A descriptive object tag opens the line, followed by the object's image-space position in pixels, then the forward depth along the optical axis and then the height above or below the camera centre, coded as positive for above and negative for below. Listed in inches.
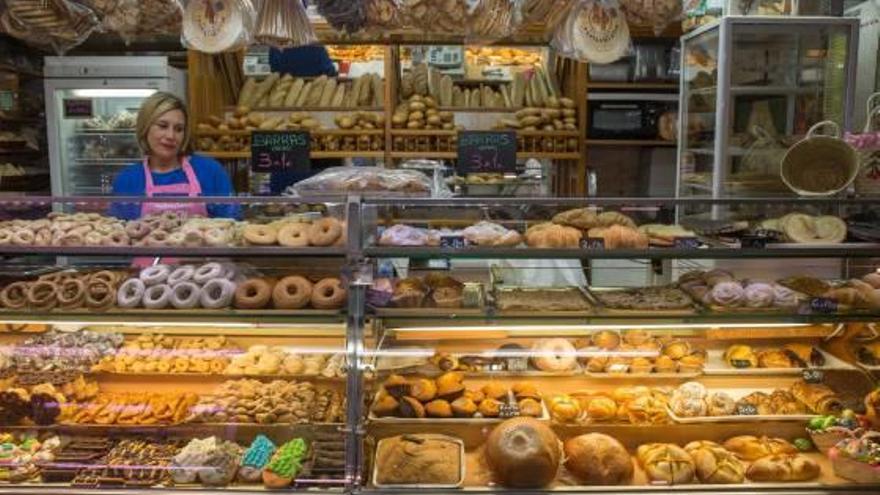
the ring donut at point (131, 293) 99.4 -15.3
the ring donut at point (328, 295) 97.1 -15.0
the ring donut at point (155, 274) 102.0 -13.2
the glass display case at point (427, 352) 93.9 -24.8
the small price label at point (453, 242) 97.0 -8.3
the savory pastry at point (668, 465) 93.7 -34.9
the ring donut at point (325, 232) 98.3 -7.3
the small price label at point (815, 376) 108.7 -27.6
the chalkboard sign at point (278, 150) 151.7 +4.7
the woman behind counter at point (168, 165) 139.4 +1.6
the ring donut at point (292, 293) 97.9 -15.0
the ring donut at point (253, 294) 98.3 -15.2
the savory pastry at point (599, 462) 92.7 -34.1
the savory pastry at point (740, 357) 110.6 -25.6
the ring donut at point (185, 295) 98.7 -15.4
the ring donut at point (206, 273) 101.0 -12.8
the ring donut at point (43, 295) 99.8 -15.7
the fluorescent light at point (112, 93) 227.9 +23.6
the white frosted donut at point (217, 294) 98.5 -15.1
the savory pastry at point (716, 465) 93.8 -34.9
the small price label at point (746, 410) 103.7 -30.9
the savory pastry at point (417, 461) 91.8 -34.3
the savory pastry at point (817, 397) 104.7 -29.9
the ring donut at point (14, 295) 100.7 -15.8
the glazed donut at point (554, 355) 109.5 -25.2
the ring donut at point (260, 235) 99.8 -7.8
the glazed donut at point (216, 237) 99.7 -8.0
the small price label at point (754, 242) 97.9 -8.2
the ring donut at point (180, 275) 101.0 -13.1
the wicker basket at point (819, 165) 113.9 +1.7
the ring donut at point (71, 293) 99.7 -15.4
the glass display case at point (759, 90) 187.3 +21.3
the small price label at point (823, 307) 97.9 -16.2
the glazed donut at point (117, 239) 99.7 -8.4
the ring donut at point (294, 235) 99.0 -7.8
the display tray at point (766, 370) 108.9 -27.0
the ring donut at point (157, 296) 98.8 -15.6
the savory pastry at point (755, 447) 98.7 -34.4
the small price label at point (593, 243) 97.4 -8.4
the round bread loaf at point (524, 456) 89.4 -32.3
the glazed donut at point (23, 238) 100.1 -8.3
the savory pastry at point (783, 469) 93.4 -35.0
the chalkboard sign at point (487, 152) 147.9 +4.4
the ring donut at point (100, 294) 99.7 -15.5
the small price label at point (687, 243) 97.6 -8.4
